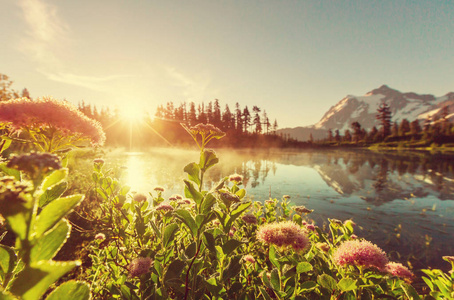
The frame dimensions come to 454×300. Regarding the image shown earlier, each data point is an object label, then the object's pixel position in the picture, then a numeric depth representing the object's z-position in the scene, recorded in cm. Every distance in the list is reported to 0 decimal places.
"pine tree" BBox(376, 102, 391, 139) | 9238
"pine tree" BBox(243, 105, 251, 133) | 9088
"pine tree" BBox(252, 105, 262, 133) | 9381
